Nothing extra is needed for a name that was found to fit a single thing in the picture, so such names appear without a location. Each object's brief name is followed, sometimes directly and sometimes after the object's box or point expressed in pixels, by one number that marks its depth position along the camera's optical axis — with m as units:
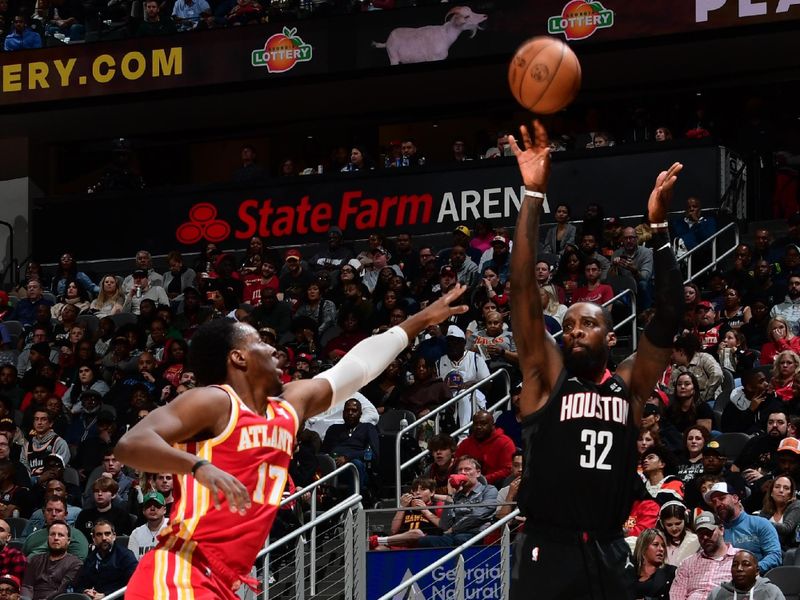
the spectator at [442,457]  12.59
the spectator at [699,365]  13.46
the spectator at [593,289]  15.17
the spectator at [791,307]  14.39
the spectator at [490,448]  12.49
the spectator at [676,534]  10.54
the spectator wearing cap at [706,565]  10.04
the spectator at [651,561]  10.19
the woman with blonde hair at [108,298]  19.19
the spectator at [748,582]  9.55
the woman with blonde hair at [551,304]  14.99
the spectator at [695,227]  17.08
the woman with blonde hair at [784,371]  12.59
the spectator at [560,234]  17.45
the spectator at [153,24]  21.62
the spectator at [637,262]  15.73
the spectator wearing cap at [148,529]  12.32
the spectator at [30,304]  19.64
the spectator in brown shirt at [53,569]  12.23
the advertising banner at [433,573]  10.68
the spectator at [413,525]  11.24
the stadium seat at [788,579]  9.78
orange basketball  6.30
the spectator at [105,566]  11.78
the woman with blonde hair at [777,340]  13.69
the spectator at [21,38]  22.30
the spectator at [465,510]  11.00
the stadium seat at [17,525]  13.55
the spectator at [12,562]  12.03
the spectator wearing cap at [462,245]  17.75
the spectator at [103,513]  13.05
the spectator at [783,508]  10.59
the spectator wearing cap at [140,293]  18.91
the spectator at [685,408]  12.53
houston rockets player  5.24
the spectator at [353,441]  13.36
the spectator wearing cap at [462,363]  14.52
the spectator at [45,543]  12.55
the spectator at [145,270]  19.42
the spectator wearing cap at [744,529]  10.30
